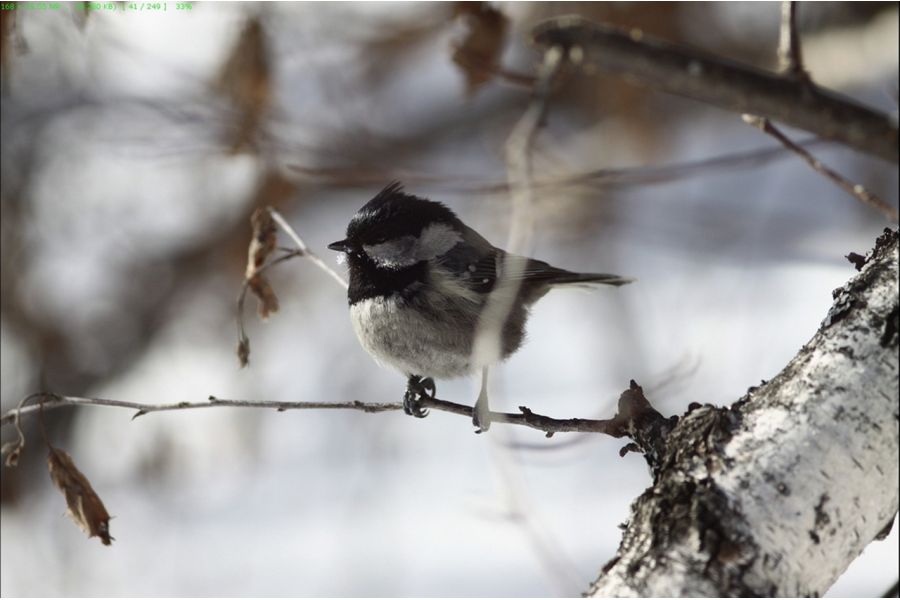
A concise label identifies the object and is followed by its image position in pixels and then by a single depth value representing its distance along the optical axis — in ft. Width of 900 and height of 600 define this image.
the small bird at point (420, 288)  19.90
